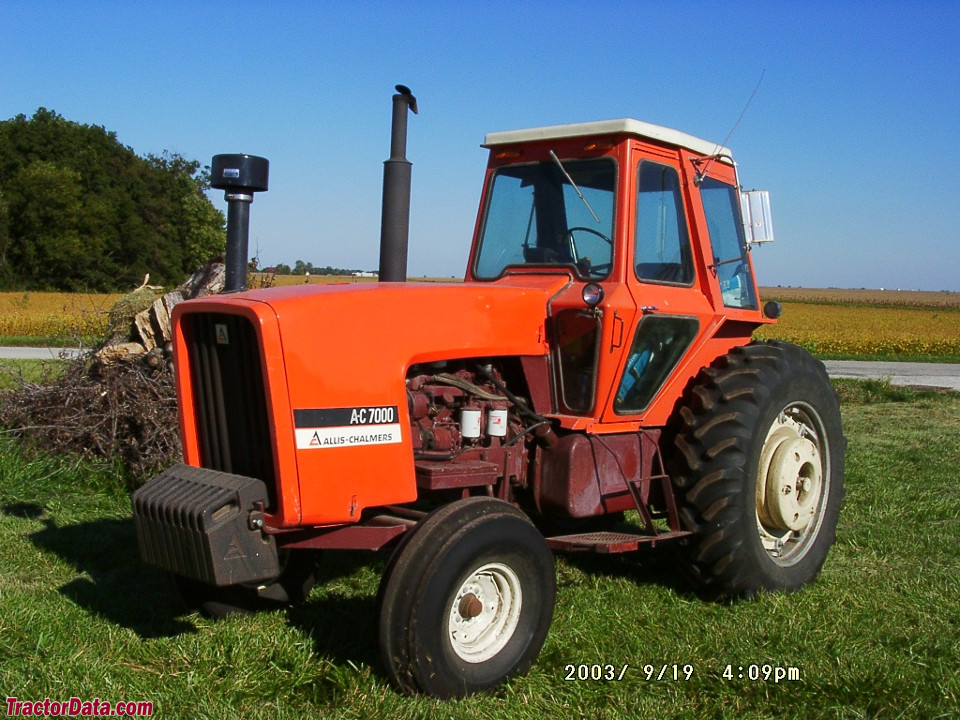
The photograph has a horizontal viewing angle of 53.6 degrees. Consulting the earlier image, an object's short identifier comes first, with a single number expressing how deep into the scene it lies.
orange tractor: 3.66
